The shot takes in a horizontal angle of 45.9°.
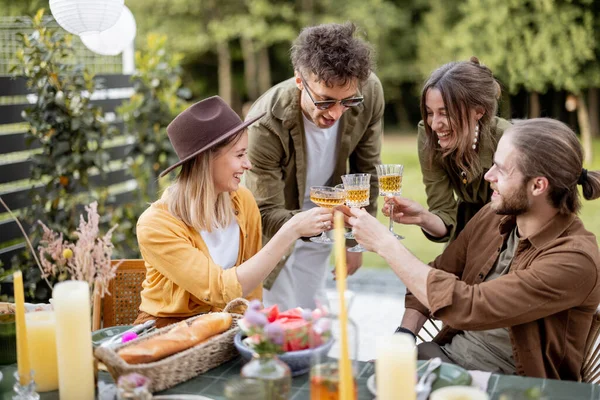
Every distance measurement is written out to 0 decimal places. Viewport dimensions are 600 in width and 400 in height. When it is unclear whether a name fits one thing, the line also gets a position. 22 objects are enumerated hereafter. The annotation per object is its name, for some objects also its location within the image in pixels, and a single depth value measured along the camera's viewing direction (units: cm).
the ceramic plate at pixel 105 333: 204
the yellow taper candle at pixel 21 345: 165
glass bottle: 149
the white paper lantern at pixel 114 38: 460
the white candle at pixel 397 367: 138
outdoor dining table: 172
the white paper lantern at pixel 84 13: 373
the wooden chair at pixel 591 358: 217
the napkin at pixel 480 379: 175
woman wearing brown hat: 232
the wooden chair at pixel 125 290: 268
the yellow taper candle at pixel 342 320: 134
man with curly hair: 279
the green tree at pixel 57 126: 448
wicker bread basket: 170
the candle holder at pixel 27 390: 166
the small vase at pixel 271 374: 152
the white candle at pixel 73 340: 163
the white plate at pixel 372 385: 171
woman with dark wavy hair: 275
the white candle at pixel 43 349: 175
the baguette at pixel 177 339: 175
